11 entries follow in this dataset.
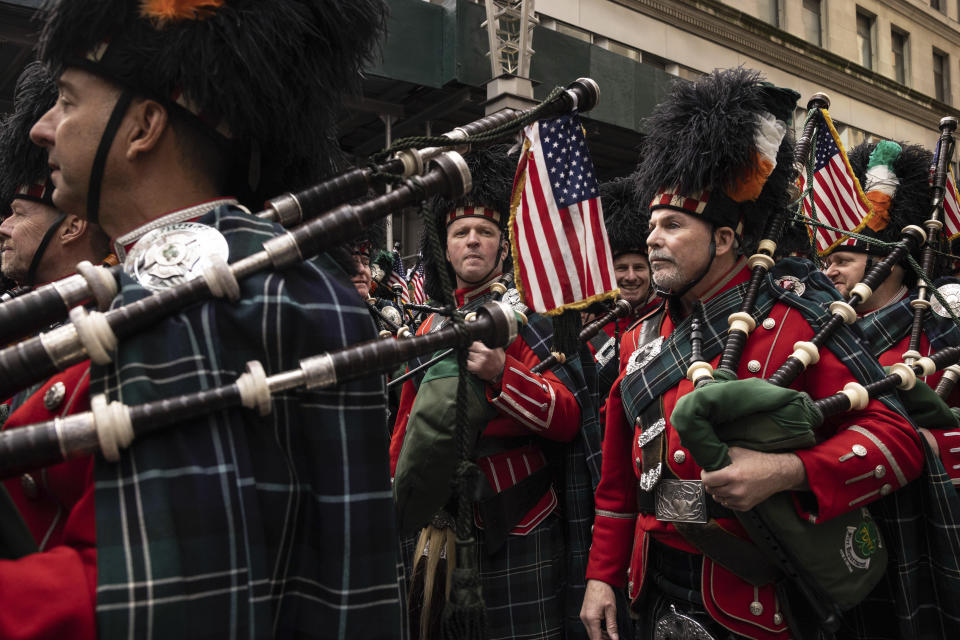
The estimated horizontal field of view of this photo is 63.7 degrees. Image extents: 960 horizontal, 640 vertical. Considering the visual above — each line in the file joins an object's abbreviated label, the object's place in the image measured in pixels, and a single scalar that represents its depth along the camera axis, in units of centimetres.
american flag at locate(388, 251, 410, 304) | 670
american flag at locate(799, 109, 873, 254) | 394
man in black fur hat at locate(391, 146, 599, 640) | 299
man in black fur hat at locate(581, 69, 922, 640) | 233
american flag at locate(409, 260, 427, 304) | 616
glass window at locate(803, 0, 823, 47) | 2005
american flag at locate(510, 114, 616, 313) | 230
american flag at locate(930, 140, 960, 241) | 429
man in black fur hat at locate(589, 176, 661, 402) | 521
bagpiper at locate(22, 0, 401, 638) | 125
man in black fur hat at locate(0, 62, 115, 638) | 115
